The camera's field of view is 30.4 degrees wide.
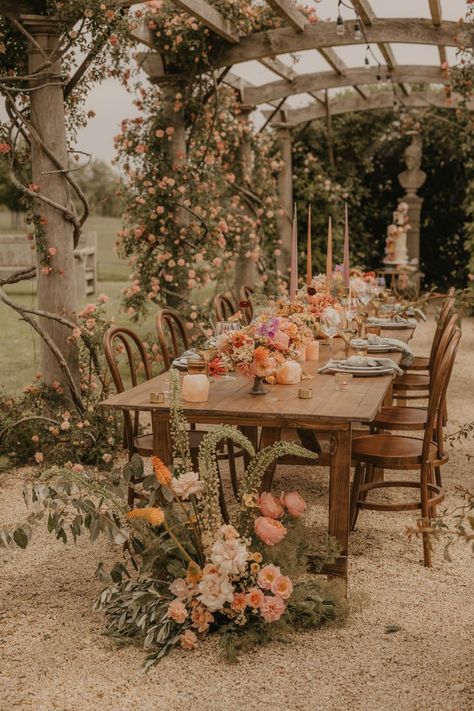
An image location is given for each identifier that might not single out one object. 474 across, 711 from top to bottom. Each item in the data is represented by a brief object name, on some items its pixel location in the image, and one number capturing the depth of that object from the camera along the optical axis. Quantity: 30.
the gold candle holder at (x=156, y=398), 3.12
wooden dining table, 2.97
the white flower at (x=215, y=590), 2.72
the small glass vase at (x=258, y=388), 3.25
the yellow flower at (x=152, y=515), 2.72
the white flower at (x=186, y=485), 2.80
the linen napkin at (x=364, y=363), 3.68
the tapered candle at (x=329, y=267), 3.88
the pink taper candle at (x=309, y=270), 3.82
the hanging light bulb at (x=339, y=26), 5.47
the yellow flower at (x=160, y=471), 2.74
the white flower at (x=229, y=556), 2.71
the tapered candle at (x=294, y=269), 3.61
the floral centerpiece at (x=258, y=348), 3.06
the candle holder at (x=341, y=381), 3.37
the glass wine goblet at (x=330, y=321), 3.89
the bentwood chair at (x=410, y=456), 3.45
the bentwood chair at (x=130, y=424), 3.61
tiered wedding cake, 9.56
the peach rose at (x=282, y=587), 2.76
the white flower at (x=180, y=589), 2.84
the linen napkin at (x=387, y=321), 5.20
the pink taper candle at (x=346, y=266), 4.15
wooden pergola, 6.46
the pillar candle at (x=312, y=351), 4.04
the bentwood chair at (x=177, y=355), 4.22
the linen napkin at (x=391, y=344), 4.20
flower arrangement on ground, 2.75
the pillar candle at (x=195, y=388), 3.11
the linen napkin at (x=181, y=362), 3.67
